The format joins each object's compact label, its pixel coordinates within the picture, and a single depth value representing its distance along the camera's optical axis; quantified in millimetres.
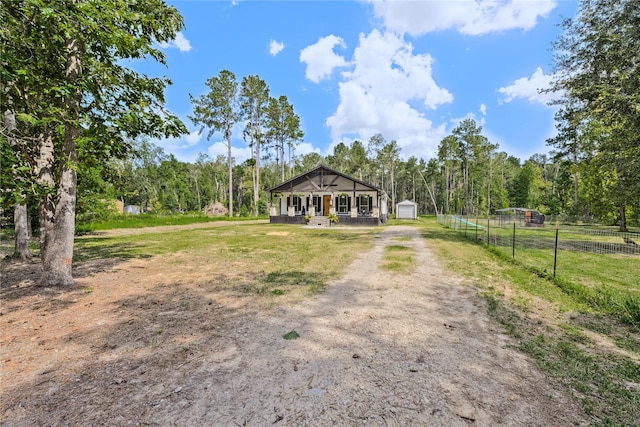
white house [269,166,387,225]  25750
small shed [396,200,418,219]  42562
